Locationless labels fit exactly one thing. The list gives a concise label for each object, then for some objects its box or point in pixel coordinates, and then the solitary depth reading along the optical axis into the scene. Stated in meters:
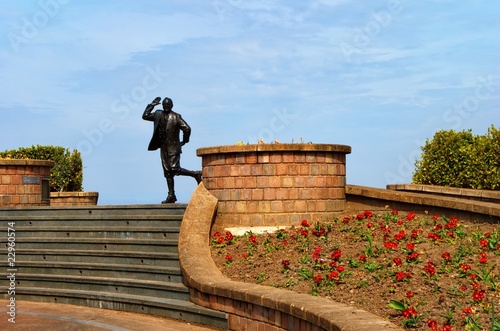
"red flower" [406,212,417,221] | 12.34
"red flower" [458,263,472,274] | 9.05
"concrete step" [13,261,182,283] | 12.23
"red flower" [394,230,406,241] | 10.99
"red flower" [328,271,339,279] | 9.64
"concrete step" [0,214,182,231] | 13.32
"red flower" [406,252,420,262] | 9.83
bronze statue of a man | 15.66
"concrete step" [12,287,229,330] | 10.66
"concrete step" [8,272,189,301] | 11.84
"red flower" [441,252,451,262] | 9.61
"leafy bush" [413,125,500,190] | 18.53
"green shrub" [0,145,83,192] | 26.91
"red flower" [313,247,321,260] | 10.73
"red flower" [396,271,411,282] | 9.05
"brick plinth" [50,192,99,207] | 25.12
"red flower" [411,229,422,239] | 10.93
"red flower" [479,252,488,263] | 9.23
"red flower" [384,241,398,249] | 10.38
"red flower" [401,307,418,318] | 7.73
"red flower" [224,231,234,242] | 12.71
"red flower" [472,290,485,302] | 8.07
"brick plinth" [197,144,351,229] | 13.02
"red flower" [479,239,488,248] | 10.07
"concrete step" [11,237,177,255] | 12.82
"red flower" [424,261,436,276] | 9.08
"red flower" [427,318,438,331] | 7.34
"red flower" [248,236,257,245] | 12.24
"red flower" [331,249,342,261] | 10.45
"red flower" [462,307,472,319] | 7.71
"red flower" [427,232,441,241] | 10.71
